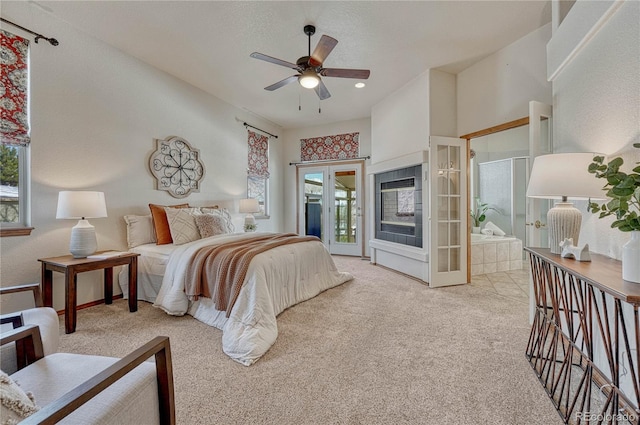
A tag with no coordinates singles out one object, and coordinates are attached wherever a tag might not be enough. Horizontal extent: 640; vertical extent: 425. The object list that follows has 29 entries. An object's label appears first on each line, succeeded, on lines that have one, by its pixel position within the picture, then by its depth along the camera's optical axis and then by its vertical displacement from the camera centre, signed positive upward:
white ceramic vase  1.12 -0.20
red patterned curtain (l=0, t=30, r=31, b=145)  2.37 +1.09
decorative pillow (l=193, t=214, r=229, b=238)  3.45 -0.15
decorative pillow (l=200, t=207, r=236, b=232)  3.88 -0.01
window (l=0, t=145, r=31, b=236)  2.41 +0.23
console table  1.12 -0.71
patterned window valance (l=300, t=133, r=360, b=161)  5.84 +1.40
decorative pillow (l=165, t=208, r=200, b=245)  3.29 -0.15
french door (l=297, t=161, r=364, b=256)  5.90 +0.15
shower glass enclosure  5.52 +0.39
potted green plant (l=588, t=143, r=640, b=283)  1.06 +0.00
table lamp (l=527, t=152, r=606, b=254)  1.58 +0.14
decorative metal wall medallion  3.67 +0.65
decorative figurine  1.52 -0.23
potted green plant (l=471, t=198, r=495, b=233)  5.58 -0.06
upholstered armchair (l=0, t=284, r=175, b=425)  0.74 -0.61
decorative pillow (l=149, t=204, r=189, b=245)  3.29 -0.13
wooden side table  2.30 -0.50
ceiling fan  2.48 +1.37
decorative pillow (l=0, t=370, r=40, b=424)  0.70 -0.49
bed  2.10 -0.72
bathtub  4.30 -0.69
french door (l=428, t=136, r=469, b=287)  3.67 +0.02
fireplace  3.99 +0.09
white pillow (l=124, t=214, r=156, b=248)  3.23 -0.19
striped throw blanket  2.33 -0.50
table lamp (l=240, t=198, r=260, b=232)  4.81 +0.07
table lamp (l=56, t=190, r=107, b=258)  2.46 +0.01
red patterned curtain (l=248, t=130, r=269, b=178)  5.41 +1.15
